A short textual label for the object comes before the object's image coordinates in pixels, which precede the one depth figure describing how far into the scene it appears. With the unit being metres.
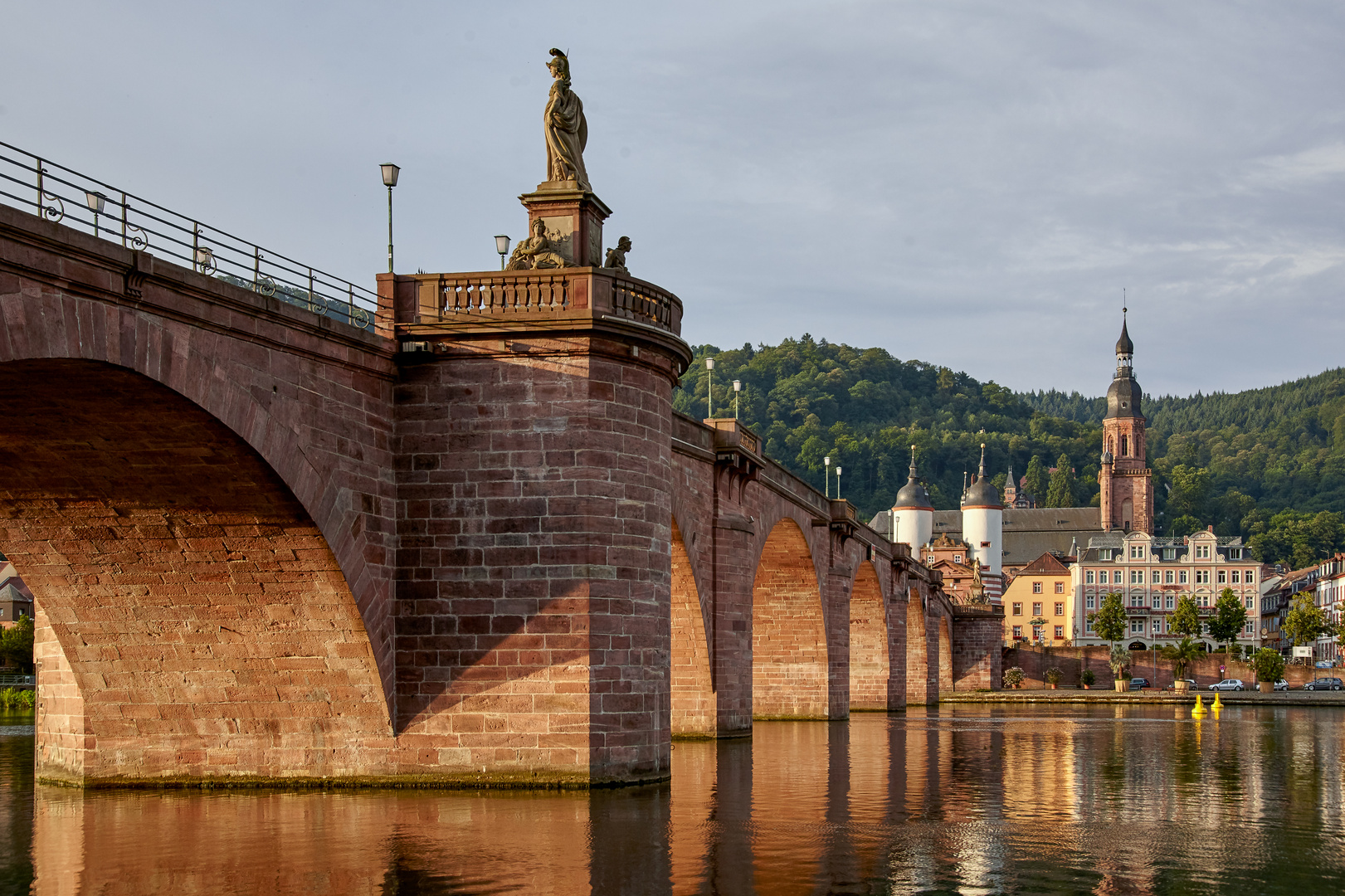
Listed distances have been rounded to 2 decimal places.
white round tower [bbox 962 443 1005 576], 152.00
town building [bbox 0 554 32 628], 105.62
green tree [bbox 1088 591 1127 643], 125.31
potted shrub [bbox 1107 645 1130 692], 109.82
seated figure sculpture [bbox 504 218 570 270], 25.78
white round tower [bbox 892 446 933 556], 155.12
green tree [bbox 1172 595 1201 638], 116.00
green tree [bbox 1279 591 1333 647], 109.50
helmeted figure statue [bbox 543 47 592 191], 26.62
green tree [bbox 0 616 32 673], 79.56
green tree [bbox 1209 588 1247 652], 116.69
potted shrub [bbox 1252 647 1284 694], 99.75
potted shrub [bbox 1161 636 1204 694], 106.00
